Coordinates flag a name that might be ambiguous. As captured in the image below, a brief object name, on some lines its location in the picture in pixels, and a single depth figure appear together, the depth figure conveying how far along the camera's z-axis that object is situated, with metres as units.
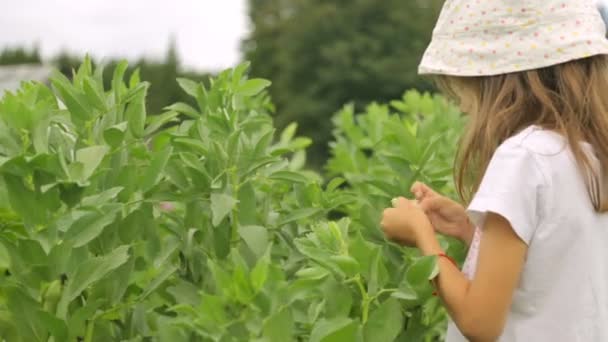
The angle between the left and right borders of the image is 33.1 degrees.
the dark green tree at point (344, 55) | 35.47
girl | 1.79
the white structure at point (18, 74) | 11.27
